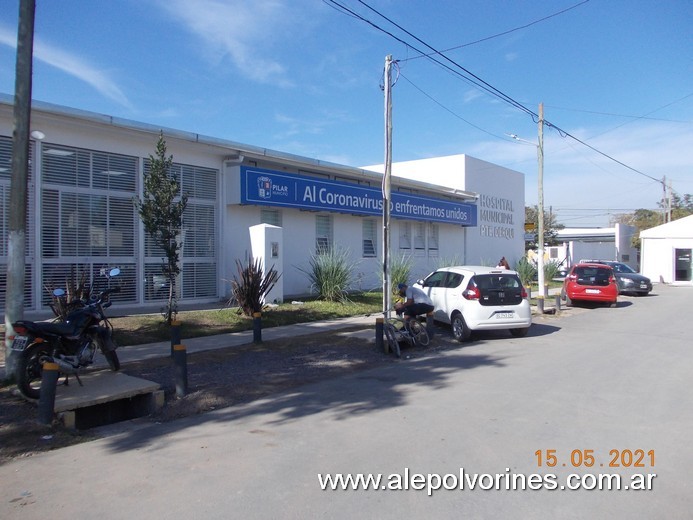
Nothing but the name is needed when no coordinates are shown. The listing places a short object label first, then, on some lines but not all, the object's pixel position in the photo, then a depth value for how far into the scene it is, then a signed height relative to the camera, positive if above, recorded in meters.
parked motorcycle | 6.68 -0.93
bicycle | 11.13 -1.24
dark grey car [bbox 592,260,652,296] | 26.60 -0.60
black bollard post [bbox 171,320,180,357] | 8.52 -0.93
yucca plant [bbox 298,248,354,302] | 17.52 -0.20
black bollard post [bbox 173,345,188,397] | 7.14 -1.28
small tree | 11.46 +1.35
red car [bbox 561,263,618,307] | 20.06 -0.49
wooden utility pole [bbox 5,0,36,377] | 7.59 +1.39
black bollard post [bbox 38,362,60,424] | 5.97 -1.32
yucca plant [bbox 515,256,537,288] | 28.06 +0.03
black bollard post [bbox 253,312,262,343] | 10.81 -1.12
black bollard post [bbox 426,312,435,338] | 11.61 -1.11
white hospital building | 12.86 +1.83
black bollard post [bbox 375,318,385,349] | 10.54 -1.15
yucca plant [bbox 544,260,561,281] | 27.95 +0.03
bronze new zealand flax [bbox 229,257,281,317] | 13.65 -0.45
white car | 12.08 -0.69
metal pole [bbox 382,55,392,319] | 12.72 +1.90
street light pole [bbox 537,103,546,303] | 22.30 +3.14
